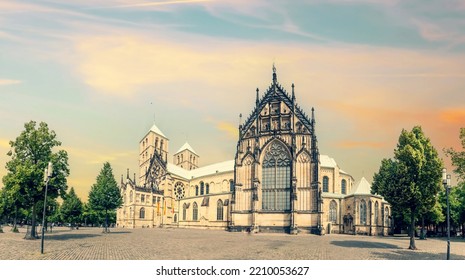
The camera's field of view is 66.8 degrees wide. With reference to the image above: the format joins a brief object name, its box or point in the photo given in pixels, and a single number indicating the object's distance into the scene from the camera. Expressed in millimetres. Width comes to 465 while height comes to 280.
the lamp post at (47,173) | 21988
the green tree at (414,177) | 27938
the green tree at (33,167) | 31125
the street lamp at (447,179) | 21538
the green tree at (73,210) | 67000
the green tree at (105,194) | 53656
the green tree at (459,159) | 30092
